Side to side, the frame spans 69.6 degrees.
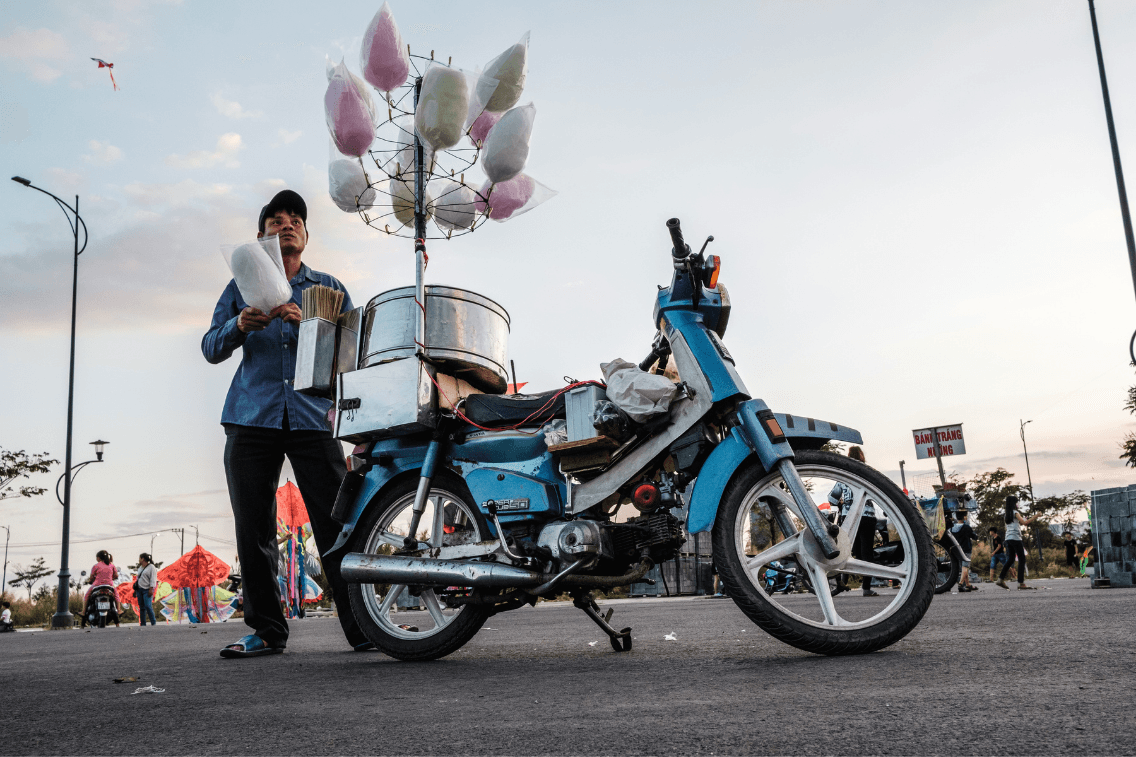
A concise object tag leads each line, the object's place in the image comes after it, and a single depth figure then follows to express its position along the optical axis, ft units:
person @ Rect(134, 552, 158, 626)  56.24
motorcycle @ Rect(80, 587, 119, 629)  54.60
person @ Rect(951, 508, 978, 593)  39.06
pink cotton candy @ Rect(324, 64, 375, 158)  15.34
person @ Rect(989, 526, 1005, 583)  58.29
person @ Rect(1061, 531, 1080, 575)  80.93
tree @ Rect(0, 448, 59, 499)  76.18
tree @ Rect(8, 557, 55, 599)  219.20
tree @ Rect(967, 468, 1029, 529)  146.51
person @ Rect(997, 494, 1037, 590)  44.14
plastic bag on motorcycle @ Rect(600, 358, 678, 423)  11.32
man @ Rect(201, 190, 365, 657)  14.56
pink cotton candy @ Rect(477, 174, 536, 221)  16.38
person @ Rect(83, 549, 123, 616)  55.98
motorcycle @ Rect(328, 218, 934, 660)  10.15
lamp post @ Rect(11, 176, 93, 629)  55.01
